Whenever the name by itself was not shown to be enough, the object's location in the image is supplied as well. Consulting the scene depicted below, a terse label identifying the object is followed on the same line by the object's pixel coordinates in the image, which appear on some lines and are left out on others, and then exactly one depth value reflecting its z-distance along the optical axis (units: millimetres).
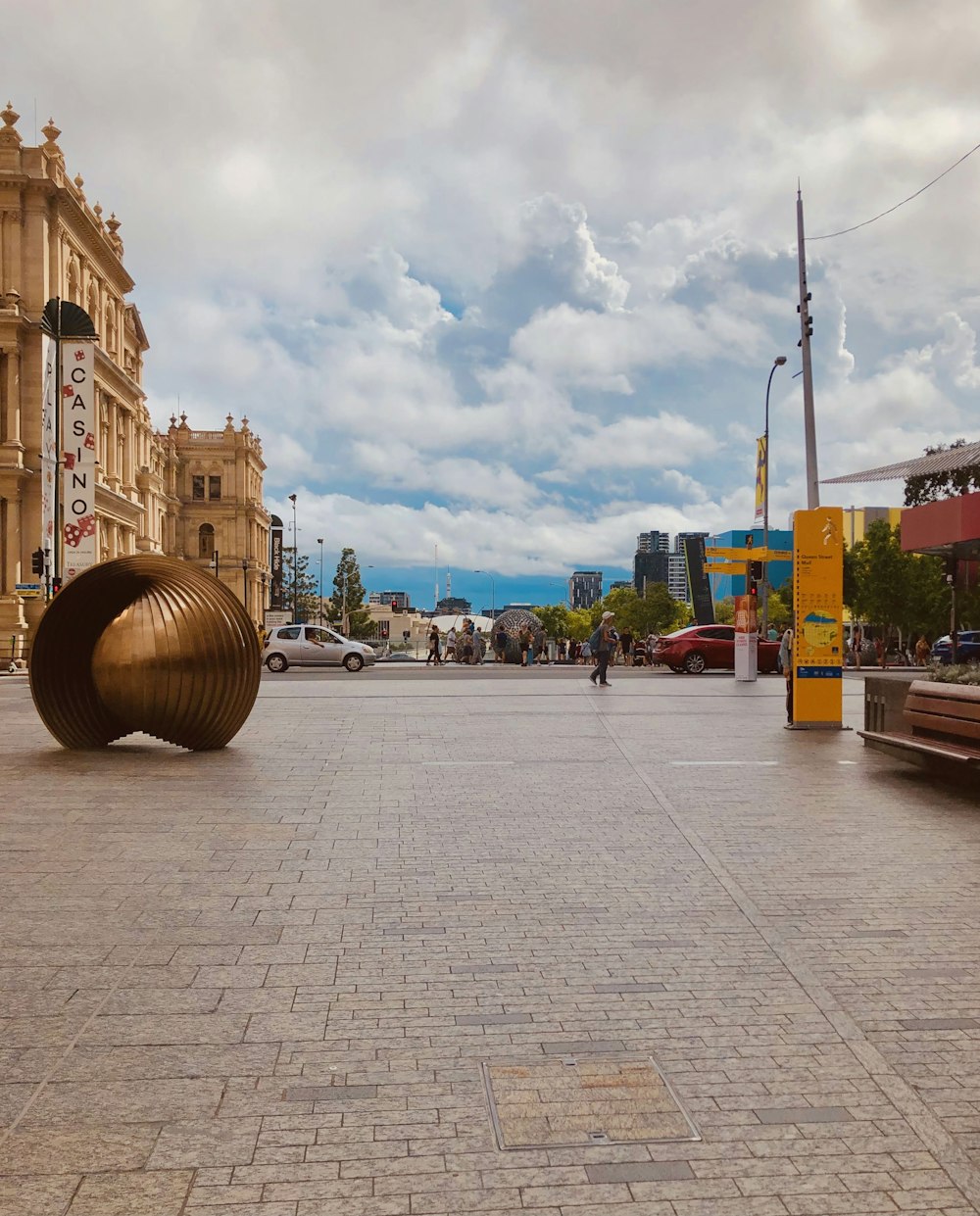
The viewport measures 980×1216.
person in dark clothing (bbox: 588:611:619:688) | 25750
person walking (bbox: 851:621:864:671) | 43075
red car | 34531
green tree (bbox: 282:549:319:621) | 120500
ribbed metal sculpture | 12219
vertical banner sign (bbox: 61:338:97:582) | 35594
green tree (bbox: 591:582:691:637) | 105656
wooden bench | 9387
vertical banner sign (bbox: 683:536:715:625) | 41156
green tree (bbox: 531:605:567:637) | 154550
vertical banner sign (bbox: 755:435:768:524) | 33375
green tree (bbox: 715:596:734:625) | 116594
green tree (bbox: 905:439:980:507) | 43594
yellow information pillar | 15078
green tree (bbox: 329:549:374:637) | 107812
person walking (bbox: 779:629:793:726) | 15430
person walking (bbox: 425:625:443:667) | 48312
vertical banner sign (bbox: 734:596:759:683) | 29672
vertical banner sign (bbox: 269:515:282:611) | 121500
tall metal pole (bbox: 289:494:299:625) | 119800
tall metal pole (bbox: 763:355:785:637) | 33159
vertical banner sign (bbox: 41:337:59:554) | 37344
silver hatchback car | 38812
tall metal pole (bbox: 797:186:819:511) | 19172
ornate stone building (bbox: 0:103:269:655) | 49250
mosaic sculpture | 49969
